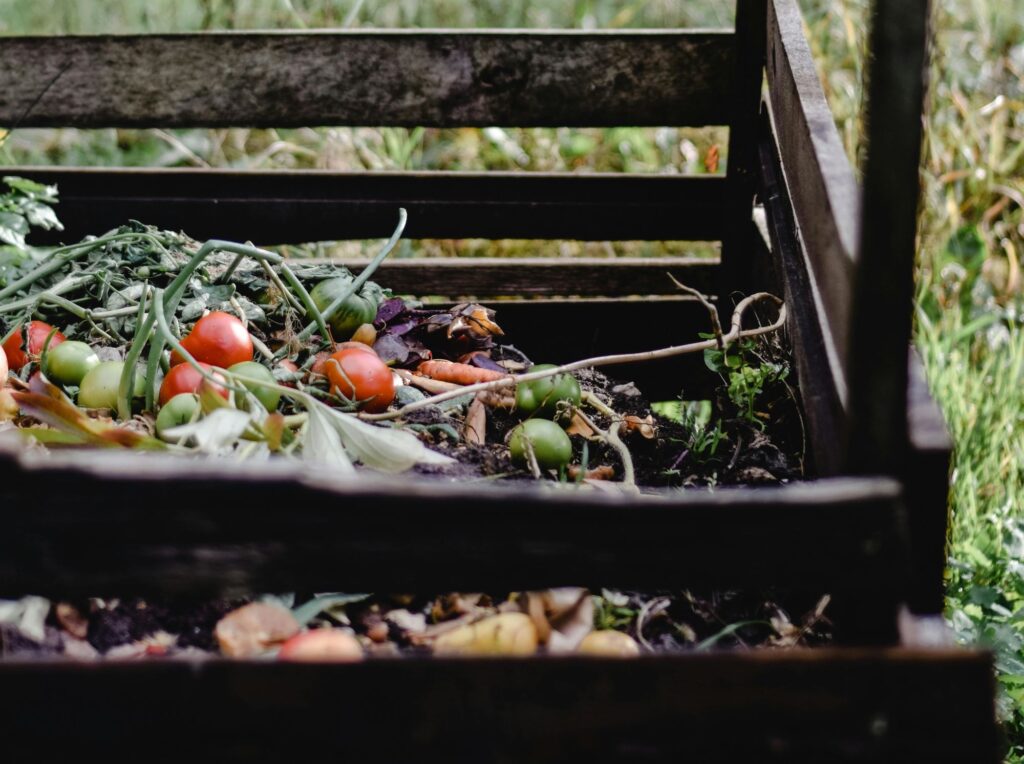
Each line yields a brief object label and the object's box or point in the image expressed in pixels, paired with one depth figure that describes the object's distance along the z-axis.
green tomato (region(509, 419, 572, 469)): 1.83
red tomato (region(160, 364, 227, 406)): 1.77
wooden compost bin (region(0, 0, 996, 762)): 1.12
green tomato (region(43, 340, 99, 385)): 1.95
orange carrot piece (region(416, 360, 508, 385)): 2.18
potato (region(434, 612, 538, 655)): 1.41
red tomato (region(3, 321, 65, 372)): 2.06
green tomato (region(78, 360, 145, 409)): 1.86
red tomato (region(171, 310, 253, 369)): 1.91
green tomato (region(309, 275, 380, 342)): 2.17
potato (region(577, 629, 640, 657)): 1.44
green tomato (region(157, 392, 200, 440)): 1.68
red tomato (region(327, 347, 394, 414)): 1.90
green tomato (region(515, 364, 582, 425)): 2.02
